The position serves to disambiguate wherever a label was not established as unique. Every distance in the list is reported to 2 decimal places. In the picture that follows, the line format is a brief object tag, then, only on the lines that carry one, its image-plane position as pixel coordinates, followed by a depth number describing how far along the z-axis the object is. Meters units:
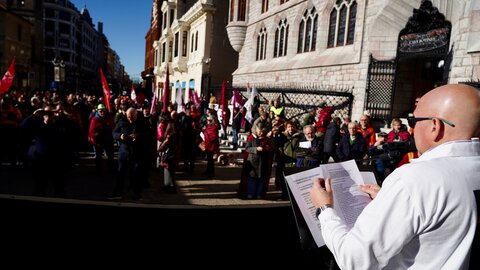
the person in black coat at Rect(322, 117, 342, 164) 7.70
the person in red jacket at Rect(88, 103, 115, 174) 8.98
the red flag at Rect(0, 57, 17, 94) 8.60
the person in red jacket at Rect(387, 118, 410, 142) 7.34
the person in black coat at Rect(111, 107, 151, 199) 6.75
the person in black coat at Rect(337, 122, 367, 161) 7.21
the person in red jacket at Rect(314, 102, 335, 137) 8.52
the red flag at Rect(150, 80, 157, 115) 10.42
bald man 1.21
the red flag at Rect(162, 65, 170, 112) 8.99
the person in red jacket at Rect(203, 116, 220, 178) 9.20
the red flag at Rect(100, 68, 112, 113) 10.45
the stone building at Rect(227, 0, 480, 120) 9.74
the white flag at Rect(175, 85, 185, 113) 12.66
